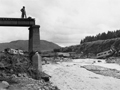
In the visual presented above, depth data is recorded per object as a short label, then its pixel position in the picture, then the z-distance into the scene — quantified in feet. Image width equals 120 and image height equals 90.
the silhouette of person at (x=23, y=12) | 63.76
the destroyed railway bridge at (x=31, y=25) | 60.49
